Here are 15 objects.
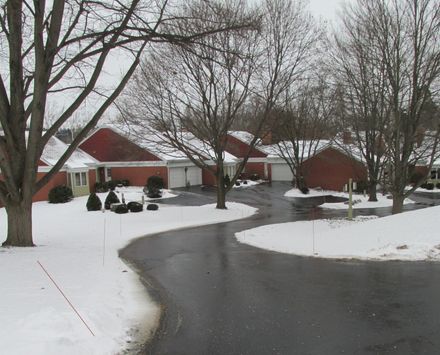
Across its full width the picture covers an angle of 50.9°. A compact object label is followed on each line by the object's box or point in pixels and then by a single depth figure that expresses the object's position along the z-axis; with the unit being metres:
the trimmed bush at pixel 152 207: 28.33
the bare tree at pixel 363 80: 19.86
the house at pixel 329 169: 45.78
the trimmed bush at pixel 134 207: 27.41
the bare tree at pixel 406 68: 18.67
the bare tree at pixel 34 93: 10.80
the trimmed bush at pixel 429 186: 46.83
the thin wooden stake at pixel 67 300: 5.63
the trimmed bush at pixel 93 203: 28.02
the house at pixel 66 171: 35.75
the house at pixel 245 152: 61.47
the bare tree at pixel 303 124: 43.53
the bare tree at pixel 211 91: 27.02
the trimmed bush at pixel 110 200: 28.36
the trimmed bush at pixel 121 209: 26.66
